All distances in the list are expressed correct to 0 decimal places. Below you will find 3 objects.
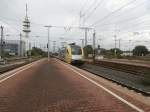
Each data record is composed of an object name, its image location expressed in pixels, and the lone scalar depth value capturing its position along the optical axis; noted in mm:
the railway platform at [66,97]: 3377
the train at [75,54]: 18430
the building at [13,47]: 61999
